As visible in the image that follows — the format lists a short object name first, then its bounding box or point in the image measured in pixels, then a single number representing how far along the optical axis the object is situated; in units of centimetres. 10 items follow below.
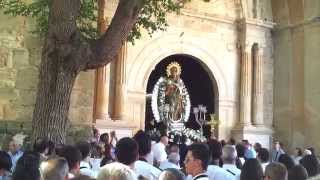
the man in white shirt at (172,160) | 711
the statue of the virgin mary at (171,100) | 1564
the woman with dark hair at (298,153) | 1402
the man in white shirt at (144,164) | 532
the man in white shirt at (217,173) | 565
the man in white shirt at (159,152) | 958
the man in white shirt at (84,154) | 563
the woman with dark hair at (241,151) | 821
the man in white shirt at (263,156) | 751
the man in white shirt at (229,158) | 578
